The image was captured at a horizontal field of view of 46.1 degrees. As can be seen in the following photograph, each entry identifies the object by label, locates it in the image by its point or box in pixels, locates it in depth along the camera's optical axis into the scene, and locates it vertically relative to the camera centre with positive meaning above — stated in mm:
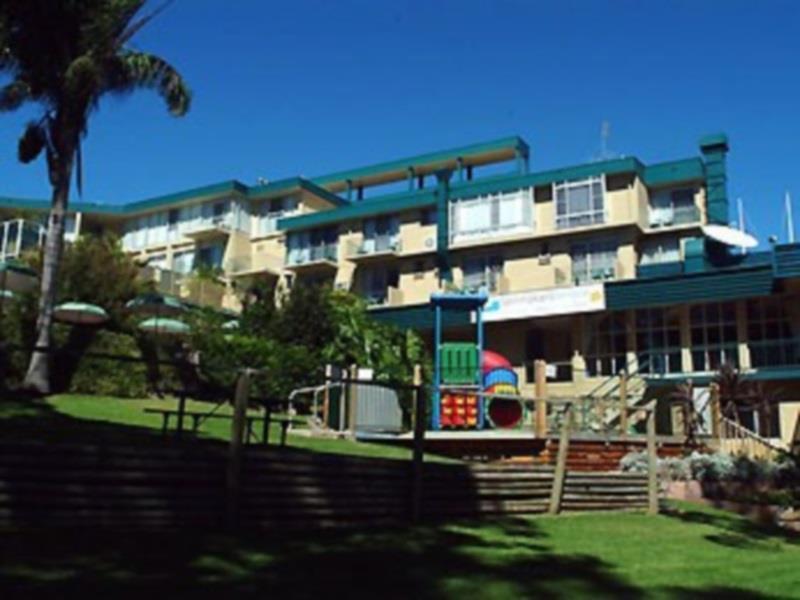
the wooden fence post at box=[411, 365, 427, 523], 10000 -37
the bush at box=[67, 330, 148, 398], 25078 +1908
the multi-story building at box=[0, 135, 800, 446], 36531 +10006
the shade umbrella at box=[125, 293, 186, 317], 26938 +4162
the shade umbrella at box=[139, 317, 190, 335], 27828 +3745
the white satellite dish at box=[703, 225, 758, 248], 36375 +8909
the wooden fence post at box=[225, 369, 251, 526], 8352 -86
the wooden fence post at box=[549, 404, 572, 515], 11648 -200
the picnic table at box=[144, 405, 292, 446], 12195 +438
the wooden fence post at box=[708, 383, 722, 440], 21031 +1162
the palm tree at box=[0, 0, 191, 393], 23031 +9123
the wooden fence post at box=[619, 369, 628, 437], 19930 +1256
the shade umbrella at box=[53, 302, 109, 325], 24608 +3549
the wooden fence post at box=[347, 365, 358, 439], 18906 +973
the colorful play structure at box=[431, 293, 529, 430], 22375 +2262
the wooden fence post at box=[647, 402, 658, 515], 12953 -199
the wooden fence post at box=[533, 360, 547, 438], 18125 +1428
